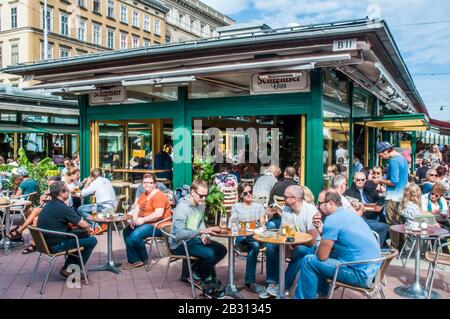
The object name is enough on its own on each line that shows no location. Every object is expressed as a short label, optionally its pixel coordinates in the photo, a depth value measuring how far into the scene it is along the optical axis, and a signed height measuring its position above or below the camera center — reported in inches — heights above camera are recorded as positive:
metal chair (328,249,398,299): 142.5 -44.3
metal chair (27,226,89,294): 181.9 -40.5
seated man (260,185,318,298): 177.5 -35.8
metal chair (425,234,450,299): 176.1 -45.9
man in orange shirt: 218.2 -35.0
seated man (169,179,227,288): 183.9 -36.7
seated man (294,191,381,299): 146.1 -34.9
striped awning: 744.3 +31.3
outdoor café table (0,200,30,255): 257.1 -43.6
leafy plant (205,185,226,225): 296.0 -33.8
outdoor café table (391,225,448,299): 182.4 -58.0
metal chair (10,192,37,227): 297.2 -37.1
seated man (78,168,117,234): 285.4 -25.9
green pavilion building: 245.4 +51.2
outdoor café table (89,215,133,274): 211.3 -48.9
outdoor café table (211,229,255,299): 177.6 -49.4
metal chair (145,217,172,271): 214.4 -44.6
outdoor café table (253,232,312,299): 161.8 -34.1
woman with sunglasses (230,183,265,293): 189.8 -32.4
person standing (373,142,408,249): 248.5 -16.5
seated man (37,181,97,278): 189.0 -29.6
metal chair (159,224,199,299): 179.5 -45.3
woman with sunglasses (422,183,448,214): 237.9 -27.6
